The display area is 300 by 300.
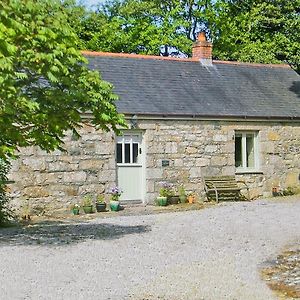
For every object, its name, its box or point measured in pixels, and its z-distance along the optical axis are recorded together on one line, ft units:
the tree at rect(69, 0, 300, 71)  98.37
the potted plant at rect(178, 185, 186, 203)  63.72
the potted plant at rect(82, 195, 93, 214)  58.65
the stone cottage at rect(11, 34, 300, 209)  58.85
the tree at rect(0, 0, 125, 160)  33.17
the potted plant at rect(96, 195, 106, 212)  59.26
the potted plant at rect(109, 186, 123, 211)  59.55
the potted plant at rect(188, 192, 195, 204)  64.05
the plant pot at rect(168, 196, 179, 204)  63.21
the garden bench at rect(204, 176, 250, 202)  64.59
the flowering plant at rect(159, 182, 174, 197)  62.80
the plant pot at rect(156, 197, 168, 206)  62.08
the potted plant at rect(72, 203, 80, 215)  57.77
